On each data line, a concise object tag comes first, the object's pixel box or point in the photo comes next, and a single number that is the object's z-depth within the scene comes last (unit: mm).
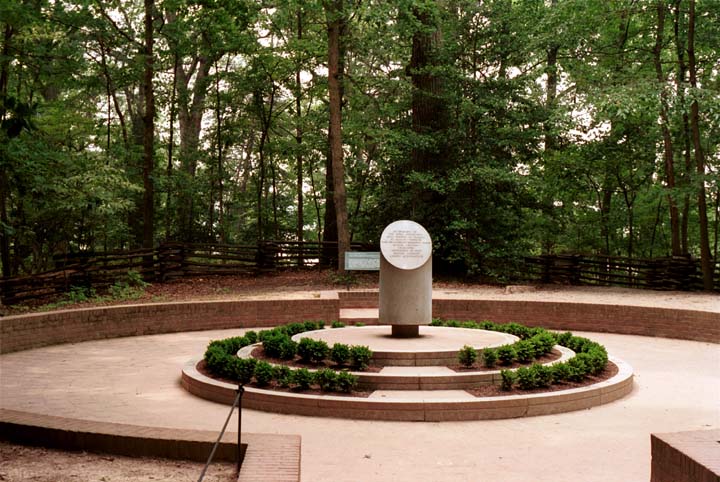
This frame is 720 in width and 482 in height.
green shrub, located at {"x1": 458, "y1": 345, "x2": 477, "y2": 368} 8766
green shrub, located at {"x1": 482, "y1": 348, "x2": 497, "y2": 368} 8695
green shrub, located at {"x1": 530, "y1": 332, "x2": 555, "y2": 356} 9516
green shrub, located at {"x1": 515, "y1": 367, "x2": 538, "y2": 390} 8023
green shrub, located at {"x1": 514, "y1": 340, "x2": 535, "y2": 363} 9055
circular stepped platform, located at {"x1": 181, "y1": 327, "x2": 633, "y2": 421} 7453
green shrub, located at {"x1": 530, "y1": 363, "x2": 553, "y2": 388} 8109
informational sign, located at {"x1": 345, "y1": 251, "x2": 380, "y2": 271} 16359
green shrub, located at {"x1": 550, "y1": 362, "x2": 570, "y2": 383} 8286
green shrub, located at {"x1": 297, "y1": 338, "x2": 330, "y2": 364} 8960
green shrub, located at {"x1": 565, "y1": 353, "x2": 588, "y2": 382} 8398
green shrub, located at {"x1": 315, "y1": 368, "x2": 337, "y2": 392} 7902
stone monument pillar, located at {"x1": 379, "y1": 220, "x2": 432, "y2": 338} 10195
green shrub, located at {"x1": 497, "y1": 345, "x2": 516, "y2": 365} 8883
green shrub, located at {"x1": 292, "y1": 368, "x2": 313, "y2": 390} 8008
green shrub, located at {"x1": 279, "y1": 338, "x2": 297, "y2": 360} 9344
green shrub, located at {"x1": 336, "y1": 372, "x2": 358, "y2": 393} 7895
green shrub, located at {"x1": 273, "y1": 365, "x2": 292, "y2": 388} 8125
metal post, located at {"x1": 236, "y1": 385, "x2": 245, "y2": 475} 5185
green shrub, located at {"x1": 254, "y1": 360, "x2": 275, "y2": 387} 8211
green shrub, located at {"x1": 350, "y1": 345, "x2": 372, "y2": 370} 8539
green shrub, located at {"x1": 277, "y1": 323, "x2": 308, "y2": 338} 11039
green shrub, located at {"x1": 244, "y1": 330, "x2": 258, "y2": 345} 10711
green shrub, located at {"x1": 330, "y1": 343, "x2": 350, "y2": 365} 8648
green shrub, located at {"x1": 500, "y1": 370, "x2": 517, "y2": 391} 7984
